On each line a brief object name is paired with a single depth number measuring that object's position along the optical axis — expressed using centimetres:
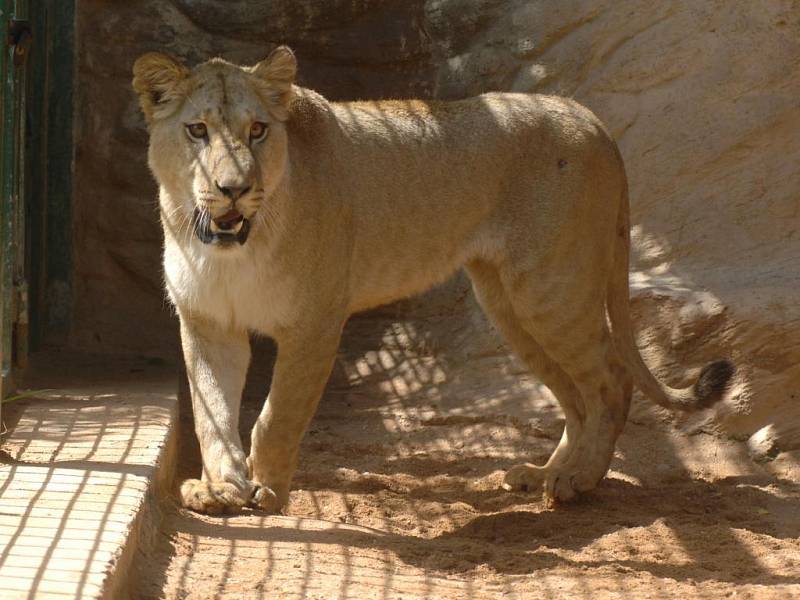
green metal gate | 1035
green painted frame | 1393
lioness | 895
